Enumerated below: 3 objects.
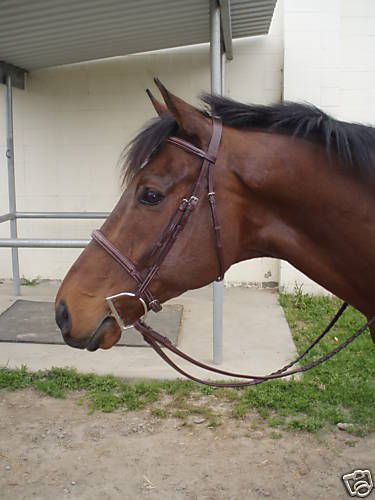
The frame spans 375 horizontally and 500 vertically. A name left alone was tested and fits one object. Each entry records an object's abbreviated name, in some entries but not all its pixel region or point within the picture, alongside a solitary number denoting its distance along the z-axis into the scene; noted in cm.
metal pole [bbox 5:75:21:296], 552
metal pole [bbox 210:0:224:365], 357
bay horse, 158
